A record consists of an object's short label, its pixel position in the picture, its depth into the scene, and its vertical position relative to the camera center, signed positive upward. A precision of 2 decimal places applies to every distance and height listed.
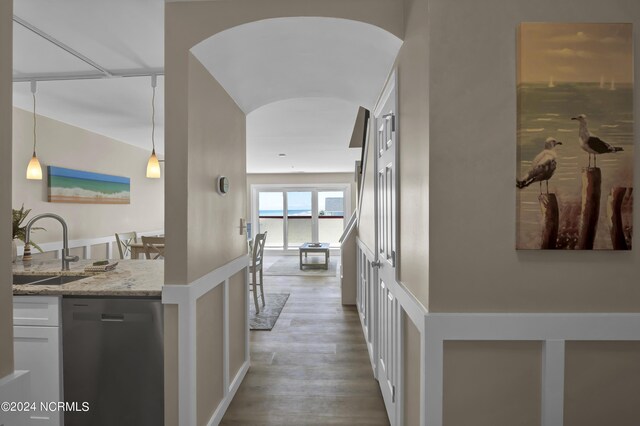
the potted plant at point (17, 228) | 2.78 -0.13
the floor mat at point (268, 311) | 3.92 -1.27
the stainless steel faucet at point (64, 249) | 2.37 -0.26
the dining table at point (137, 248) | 4.33 -0.46
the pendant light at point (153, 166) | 3.73 +0.50
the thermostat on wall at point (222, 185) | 2.19 +0.17
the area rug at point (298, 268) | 7.23 -1.28
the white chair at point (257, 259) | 4.38 -0.63
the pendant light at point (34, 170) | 3.43 +0.42
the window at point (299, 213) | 10.48 -0.03
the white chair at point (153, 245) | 4.05 -0.40
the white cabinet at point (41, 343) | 1.89 -0.71
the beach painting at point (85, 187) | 4.23 +0.35
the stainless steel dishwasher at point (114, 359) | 1.85 -0.80
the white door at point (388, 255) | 1.87 -0.28
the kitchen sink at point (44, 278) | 2.24 -0.44
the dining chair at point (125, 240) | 5.25 -0.45
